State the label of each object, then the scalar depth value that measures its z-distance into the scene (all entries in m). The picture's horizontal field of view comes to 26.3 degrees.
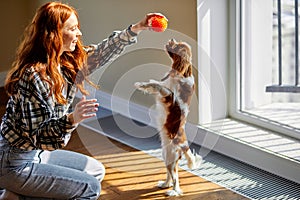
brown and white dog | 2.44
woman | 2.09
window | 3.03
